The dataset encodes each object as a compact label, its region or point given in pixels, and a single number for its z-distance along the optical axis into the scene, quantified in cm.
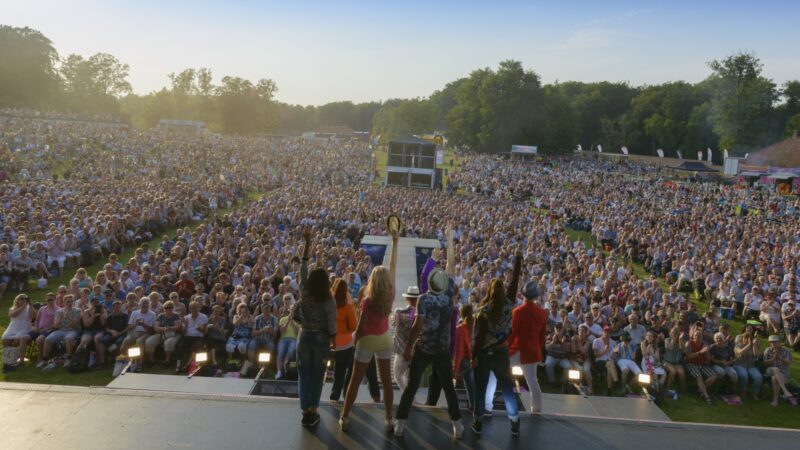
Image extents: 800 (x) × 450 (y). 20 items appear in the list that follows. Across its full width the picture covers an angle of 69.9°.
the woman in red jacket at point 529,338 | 524
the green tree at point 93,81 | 9550
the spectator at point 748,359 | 880
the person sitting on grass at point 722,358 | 881
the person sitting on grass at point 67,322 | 844
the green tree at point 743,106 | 6319
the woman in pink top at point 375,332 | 458
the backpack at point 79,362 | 823
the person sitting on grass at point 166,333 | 846
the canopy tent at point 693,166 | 4966
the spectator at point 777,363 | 866
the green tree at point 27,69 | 7744
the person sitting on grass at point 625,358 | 843
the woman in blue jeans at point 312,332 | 464
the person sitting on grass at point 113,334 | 841
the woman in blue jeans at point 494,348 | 485
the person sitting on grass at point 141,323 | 848
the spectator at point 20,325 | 835
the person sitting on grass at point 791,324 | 1132
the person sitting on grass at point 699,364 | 871
